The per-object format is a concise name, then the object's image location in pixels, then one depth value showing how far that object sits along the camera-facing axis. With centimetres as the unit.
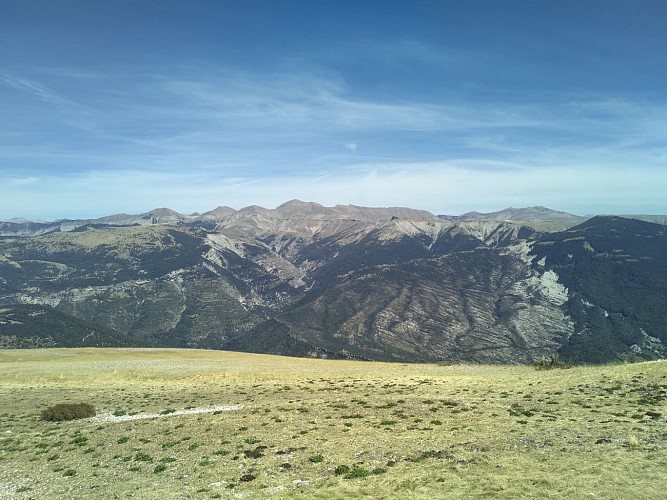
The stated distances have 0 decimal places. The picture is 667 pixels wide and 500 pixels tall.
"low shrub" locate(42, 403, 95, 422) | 3744
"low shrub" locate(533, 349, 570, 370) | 5878
